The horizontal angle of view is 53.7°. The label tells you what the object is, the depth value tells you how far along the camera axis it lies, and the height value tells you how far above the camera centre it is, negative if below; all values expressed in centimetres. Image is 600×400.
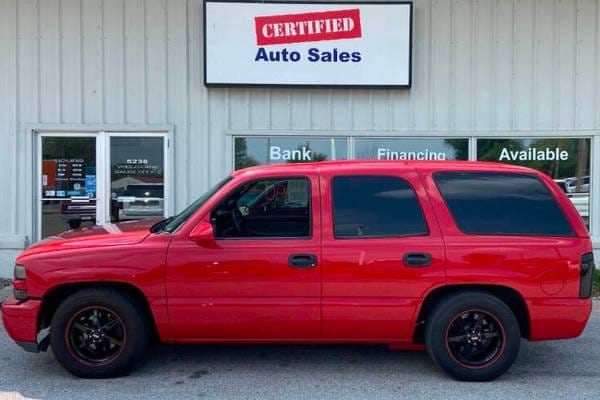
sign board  907 +228
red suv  477 -69
